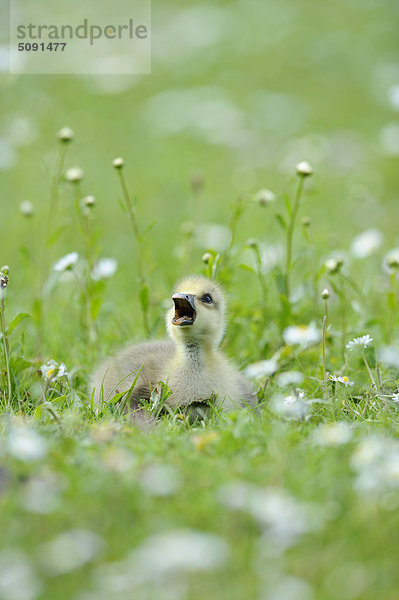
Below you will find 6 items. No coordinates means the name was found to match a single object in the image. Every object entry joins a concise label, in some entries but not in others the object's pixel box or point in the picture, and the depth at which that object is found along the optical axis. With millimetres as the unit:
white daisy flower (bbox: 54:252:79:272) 8703
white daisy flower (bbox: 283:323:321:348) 7617
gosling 7974
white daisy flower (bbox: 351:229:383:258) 10180
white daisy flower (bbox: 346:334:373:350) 7766
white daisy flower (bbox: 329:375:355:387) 7832
